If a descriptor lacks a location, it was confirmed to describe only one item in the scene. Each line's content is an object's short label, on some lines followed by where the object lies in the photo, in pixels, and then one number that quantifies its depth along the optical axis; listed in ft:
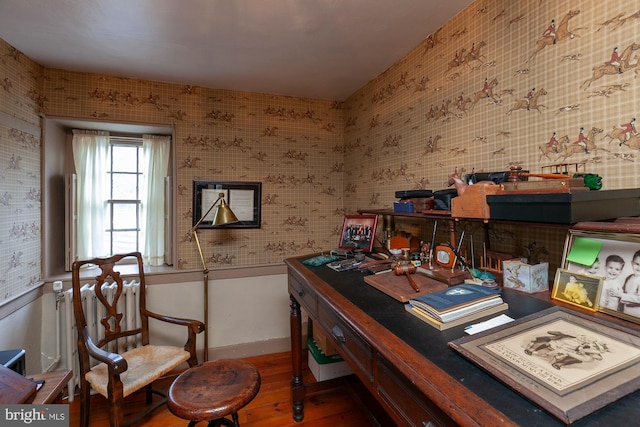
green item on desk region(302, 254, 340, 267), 5.59
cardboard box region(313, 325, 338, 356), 6.88
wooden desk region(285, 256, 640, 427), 1.75
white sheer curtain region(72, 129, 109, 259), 7.75
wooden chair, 4.76
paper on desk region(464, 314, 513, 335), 2.67
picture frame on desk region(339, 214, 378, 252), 6.13
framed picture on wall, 8.07
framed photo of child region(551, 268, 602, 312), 2.80
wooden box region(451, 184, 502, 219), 3.43
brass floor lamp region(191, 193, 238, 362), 7.09
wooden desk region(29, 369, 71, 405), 2.99
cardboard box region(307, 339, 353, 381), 6.95
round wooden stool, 3.84
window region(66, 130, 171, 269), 7.97
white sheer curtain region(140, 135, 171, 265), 8.34
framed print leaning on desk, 1.77
